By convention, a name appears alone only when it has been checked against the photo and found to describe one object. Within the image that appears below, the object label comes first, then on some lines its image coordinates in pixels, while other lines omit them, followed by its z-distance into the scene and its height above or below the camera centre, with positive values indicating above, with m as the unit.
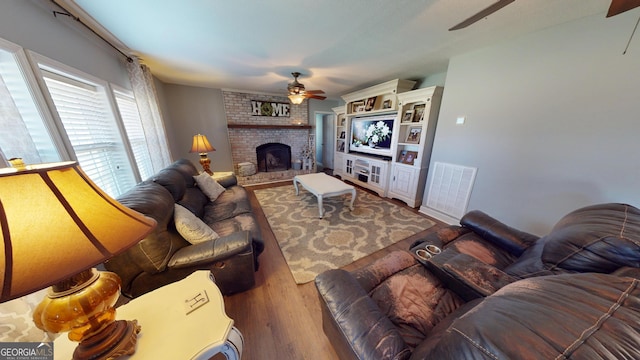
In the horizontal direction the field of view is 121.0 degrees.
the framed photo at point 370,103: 3.71 +0.58
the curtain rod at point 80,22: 1.37 +0.92
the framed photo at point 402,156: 3.27 -0.43
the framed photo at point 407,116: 3.08 +0.27
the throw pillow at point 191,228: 1.42 -0.76
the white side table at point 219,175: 3.01 -0.74
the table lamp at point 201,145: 3.05 -0.23
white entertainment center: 2.90 -0.09
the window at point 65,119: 1.04 +0.08
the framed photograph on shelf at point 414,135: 3.02 -0.05
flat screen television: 3.49 -0.06
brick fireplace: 4.28 +0.00
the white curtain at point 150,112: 2.39 +0.26
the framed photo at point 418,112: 2.93 +0.31
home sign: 4.42 +0.55
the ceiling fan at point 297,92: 2.87 +0.62
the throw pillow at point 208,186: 2.49 -0.74
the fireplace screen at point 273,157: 4.78 -0.67
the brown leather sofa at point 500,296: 0.37 -0.58
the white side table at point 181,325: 0.68 -0.79
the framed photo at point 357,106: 4.03 +0.57
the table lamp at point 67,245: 0.41 -0.29
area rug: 1.95 -1.28
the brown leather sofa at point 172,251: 1.13 -0.83
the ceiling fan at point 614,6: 0.84 +0.61
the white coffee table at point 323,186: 2.68 -0.84
